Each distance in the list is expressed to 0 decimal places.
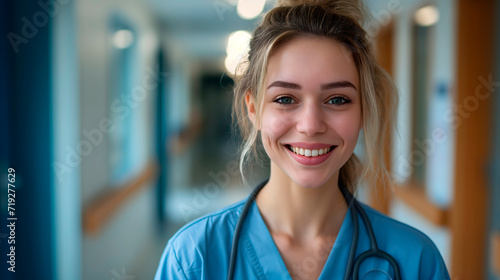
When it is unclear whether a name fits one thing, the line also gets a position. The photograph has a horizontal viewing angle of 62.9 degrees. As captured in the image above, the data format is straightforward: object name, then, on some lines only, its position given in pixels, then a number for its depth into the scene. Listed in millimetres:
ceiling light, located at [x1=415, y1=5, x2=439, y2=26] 2883
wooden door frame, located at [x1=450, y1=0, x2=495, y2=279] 2334
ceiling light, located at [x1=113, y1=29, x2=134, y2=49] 3459
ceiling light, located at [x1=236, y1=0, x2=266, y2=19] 3436
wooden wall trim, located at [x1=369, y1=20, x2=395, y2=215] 3860
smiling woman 878
